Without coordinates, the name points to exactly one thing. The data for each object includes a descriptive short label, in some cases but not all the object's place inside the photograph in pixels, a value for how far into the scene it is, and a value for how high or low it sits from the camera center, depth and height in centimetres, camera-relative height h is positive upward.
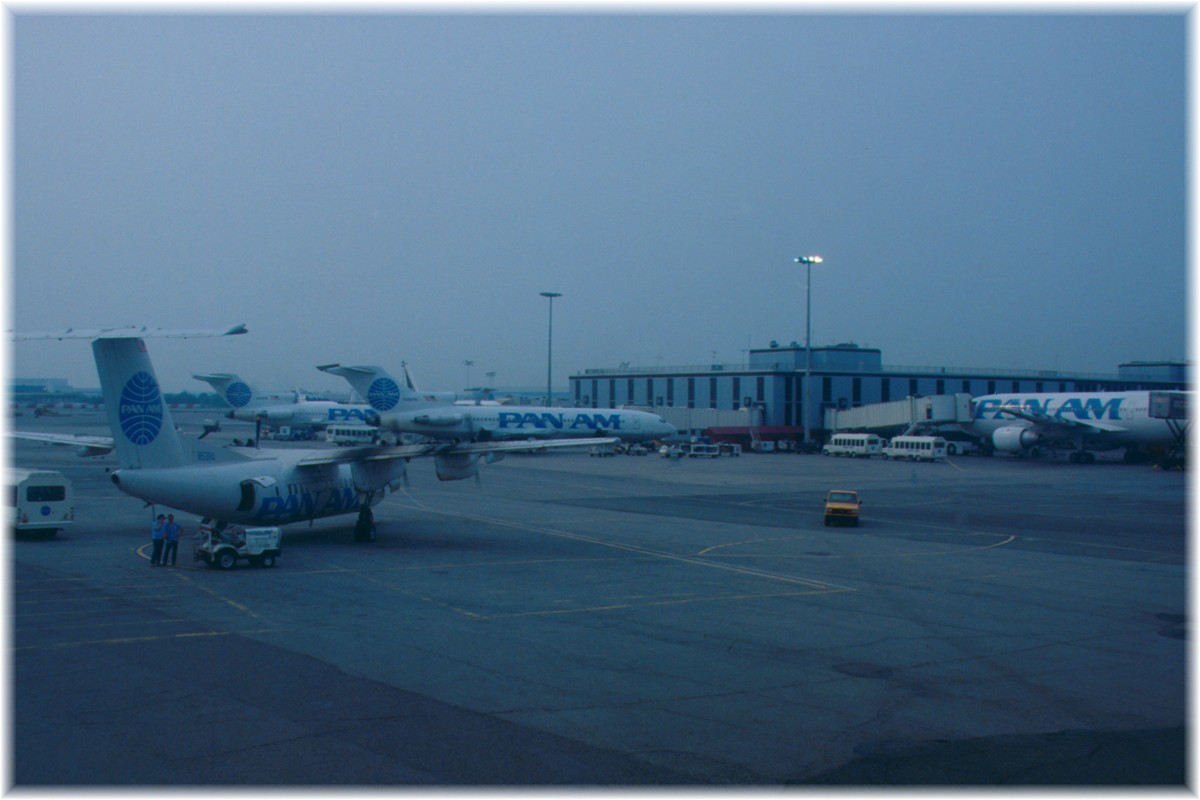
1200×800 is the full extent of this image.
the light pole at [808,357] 10600 +464
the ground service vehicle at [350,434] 10769 -405
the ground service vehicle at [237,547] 3014 -469
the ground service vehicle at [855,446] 10462 -496
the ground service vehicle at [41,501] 3484 -383
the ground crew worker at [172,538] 3012 -438
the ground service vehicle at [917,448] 9869 -494
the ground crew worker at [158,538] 2994 -437
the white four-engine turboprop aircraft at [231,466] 3062 -247
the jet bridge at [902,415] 10606 -165
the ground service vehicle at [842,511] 4566 -519
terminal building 12644 +220
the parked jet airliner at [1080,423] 9456 -217
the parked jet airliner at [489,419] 9194 -211
